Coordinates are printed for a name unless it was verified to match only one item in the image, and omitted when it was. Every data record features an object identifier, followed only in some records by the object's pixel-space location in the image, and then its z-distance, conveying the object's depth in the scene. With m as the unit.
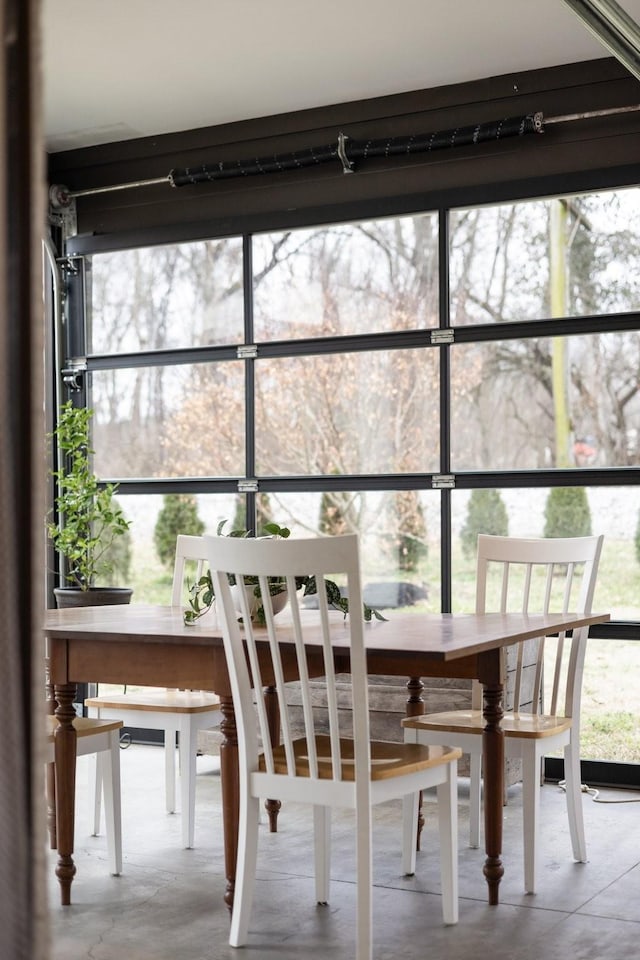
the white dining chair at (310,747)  2.57
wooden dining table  2.81
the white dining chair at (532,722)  3.27
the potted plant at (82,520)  5.47
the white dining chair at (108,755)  3.32
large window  4.70
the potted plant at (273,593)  3.27
